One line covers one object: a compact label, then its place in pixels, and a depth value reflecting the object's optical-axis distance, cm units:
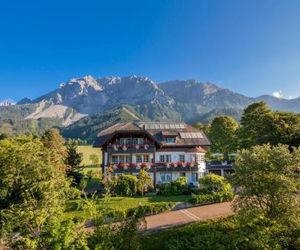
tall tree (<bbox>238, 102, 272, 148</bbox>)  3693
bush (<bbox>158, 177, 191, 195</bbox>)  3265
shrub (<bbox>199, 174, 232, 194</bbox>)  3058
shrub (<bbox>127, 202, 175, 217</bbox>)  2504
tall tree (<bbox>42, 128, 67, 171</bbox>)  2777
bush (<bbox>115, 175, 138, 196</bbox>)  3169
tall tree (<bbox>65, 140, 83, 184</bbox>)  3971
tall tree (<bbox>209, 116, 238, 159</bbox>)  5467
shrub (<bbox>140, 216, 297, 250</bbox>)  1741
